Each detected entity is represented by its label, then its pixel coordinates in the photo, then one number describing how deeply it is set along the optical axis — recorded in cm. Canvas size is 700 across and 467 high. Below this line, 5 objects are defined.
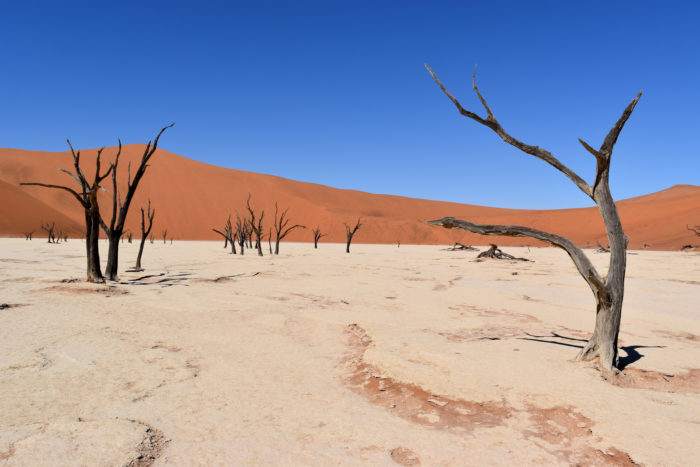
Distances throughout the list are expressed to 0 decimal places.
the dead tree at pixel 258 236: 2229
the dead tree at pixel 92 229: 880
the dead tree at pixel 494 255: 2017
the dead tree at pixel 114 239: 930
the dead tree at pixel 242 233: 2557
